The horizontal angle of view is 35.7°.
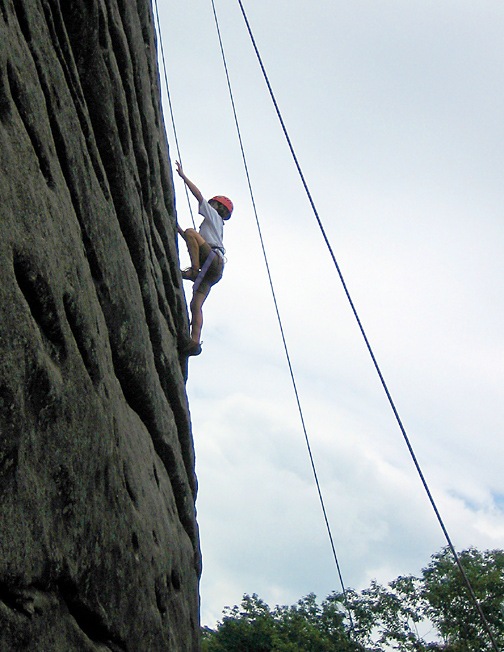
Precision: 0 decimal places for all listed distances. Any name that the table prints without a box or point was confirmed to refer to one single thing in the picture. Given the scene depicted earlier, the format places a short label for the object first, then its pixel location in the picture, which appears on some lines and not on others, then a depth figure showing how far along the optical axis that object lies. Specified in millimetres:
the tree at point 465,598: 25406
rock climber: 8203
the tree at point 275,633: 27234
